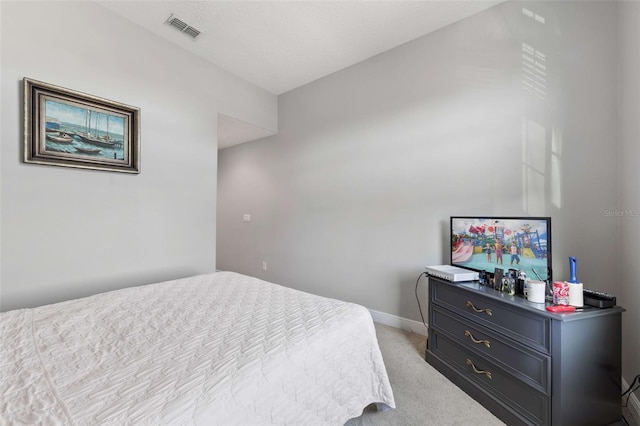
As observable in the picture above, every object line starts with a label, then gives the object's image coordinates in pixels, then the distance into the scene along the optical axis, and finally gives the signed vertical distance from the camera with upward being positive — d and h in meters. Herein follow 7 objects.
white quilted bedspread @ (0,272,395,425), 0.80 -0.57
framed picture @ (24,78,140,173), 1.83 +0.63
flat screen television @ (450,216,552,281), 1.70 -0.23
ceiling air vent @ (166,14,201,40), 2.28 +1.67
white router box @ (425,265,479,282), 1.88 -0.45
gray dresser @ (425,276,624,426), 1.28 -0.80
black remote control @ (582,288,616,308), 1.34 -0.46
